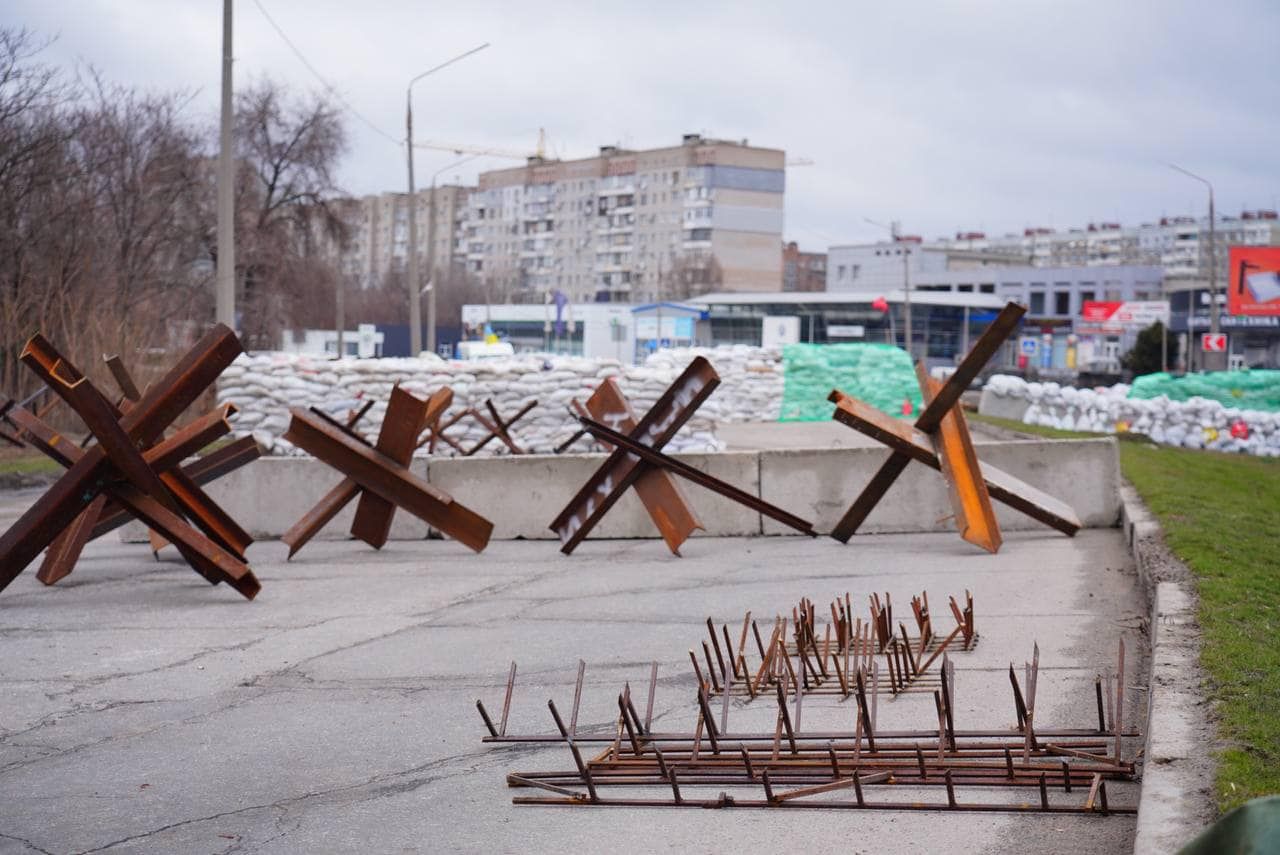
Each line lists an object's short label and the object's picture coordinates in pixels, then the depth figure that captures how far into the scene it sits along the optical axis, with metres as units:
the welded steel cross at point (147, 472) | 8.95
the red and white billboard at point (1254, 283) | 66.12
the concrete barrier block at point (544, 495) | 13.42
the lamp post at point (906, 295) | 70.65
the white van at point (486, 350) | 45.38
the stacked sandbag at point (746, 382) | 41.56
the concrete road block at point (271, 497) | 13.58
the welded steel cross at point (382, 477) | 11.31
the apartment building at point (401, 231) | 148.25
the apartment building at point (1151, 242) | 154.12
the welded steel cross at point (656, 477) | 11.71
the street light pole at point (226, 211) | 22.27
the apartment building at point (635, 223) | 132.25
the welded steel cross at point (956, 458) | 11.23
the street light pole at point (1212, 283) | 53.94
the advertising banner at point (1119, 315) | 91.75
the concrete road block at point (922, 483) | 13.12
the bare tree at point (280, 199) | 49.38
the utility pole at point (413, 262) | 38.69
